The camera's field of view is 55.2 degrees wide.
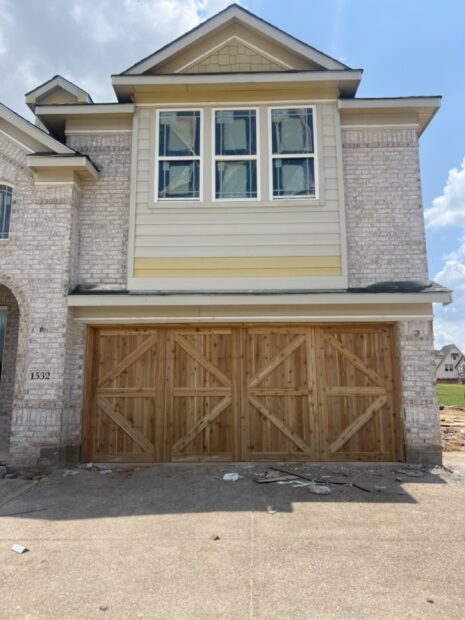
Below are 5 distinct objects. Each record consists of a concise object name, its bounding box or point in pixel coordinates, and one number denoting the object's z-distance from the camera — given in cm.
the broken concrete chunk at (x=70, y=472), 730
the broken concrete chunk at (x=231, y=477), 688
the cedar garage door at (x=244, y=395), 804
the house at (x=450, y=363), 8175
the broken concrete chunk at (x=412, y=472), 717
